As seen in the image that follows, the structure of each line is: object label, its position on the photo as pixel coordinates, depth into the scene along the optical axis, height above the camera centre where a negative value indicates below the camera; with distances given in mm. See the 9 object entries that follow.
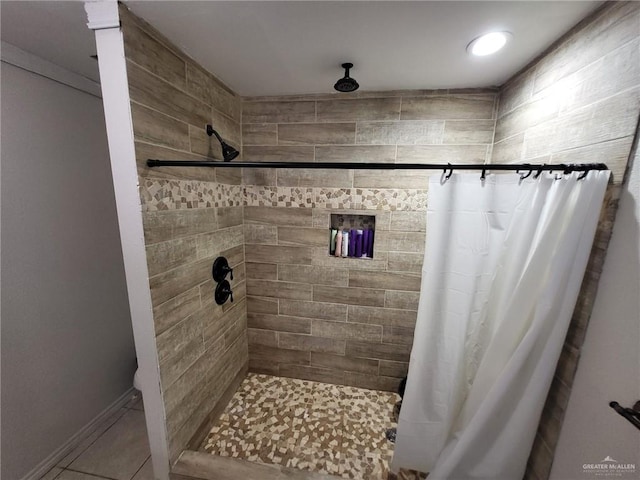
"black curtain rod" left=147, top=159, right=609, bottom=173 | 787 +125
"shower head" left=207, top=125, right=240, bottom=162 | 1286 +238
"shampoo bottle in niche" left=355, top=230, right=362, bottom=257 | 1692 -323
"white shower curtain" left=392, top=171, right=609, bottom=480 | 859 -469
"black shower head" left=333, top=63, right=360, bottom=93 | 1205 +592
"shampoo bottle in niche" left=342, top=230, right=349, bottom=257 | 1705 -329
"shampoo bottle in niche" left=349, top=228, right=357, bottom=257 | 1700 -322
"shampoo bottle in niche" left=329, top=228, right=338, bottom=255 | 1724 -306
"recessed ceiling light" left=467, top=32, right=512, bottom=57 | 975 +676
